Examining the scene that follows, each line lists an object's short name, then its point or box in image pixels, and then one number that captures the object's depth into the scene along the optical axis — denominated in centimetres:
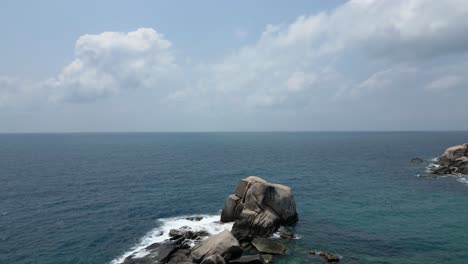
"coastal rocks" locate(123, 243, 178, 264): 3231
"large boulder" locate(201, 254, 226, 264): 2991
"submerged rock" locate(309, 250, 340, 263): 3236
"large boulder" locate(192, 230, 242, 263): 3159
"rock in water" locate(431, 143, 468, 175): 7838
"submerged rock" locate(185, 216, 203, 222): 4556
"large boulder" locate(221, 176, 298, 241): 3916
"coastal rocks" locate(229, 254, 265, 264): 3141
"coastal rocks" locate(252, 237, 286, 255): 3424
